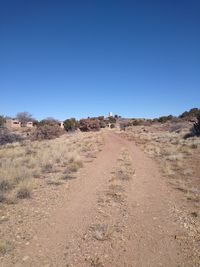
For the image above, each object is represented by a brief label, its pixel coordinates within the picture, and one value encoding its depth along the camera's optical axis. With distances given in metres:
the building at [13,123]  48.42
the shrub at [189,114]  51.39
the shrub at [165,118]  57.08
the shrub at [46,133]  27.35
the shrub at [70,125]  43.35
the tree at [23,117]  56.64
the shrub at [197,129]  24.43
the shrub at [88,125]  43.29
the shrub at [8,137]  22.12
